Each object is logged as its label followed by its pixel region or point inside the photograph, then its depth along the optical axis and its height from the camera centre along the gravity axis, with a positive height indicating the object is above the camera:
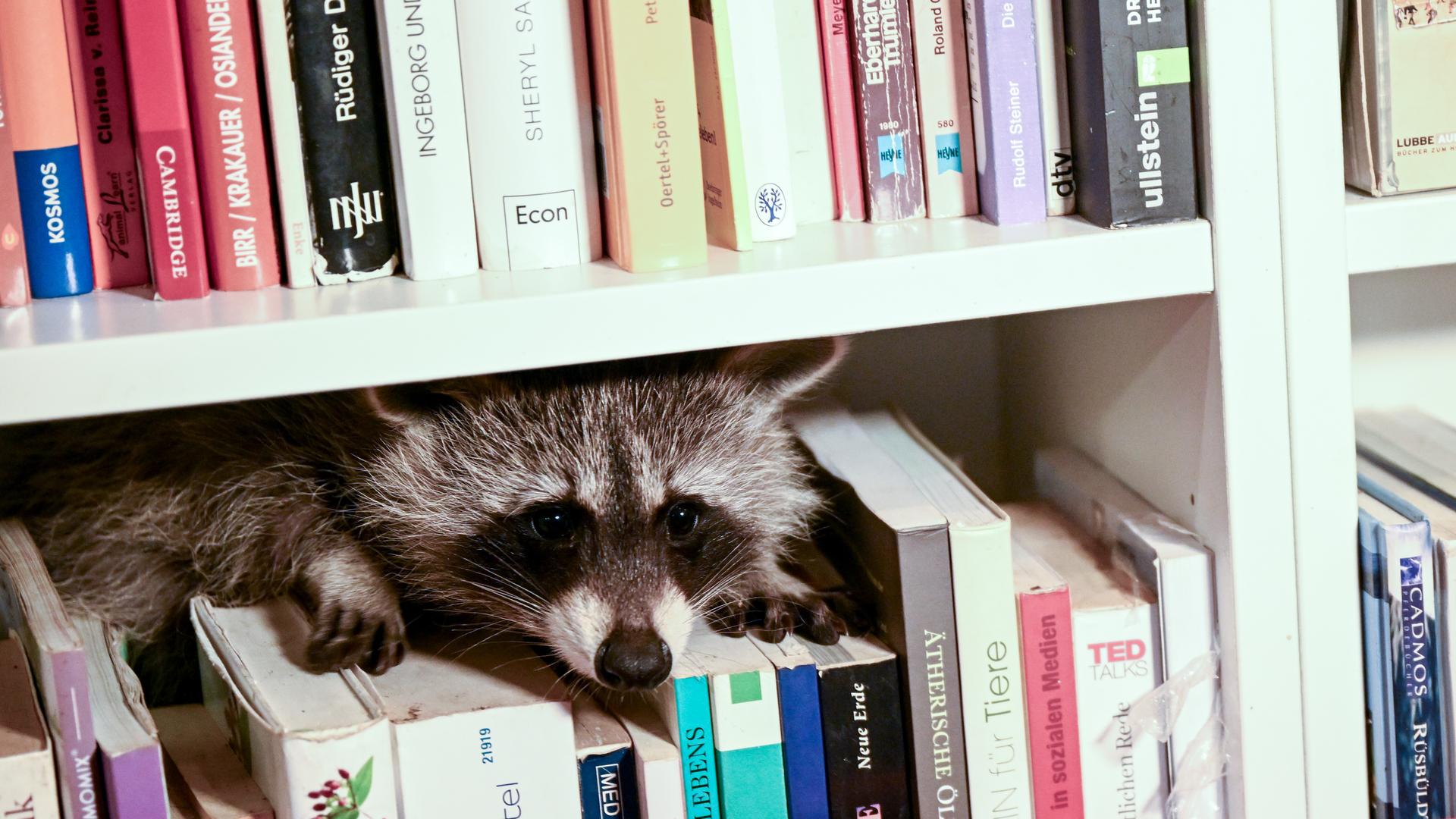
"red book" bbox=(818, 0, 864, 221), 1.00 -0.07
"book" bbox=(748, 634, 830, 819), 1.00 -0.25
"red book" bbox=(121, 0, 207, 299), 0.95 -0.06
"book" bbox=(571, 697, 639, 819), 1.00 -0.26
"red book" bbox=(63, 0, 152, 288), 0.96 -0.06
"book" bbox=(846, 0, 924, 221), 1.00 -0.07
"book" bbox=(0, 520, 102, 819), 0.96 -0.21
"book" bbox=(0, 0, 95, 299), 0.96 -0.06
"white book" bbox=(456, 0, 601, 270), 0.97 -0.07
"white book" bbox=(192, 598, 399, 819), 0.97 -0.22
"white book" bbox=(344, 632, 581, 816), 0.99 -0.24
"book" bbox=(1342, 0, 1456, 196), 0.99 -0.08
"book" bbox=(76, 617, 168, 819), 0.96 -0.22
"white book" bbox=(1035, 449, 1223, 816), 1.00 -0.22
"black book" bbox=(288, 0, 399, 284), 0.96 -0.06
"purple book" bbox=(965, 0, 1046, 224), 0.98 -0.07
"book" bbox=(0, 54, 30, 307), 0.96 -0.08
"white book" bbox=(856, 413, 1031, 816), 1.00 -0.23
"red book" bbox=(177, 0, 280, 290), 0.96 -0.06
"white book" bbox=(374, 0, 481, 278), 0.96 -0.07
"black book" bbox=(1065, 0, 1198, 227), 0.96 -0.07
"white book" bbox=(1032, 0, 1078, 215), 0.99 -0.07
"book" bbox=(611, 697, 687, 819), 1.00 -0.26
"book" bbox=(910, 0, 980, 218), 1.00 -0.07
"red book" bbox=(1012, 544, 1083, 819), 1.01 -0.25
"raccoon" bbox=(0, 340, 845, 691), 1.06 -0.19
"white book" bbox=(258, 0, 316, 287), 0.96 -0.07
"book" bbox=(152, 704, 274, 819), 0.99 -0.25
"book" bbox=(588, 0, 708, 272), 0.96 -0.07
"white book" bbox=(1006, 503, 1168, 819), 1.01 -0.25
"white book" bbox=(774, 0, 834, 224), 1.00 -0.07
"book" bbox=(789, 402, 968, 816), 1.00 -0.22
